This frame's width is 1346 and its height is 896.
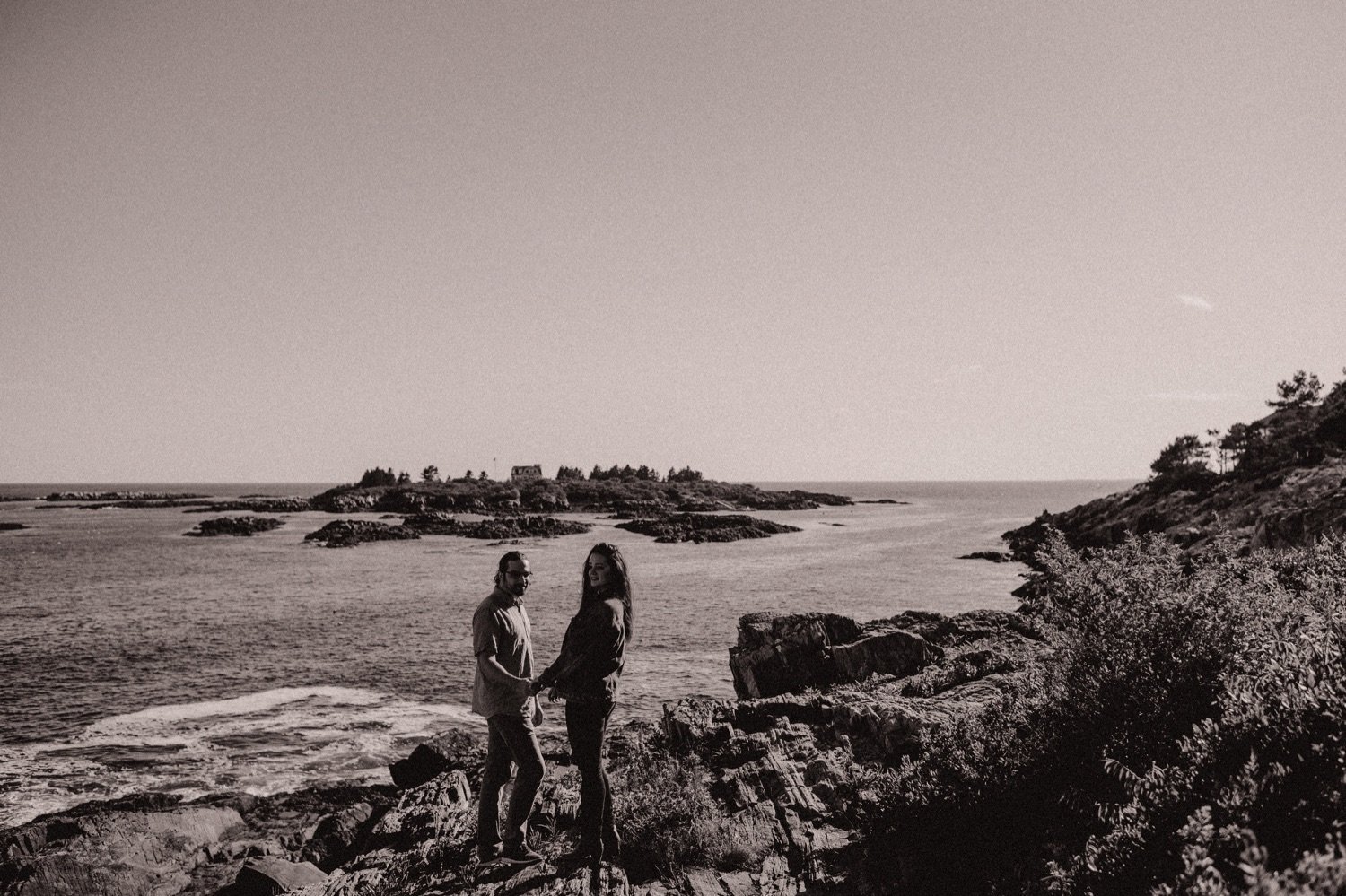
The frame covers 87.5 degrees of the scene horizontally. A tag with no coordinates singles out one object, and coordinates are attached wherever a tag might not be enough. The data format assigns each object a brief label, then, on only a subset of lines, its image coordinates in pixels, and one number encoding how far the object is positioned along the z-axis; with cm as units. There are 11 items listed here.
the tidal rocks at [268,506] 9675
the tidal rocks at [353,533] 5284
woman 547
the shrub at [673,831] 589
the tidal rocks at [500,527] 6228
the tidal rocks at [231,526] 5988
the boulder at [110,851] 759
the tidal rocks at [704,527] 5944
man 564
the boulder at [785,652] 1430
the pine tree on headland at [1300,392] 6412
